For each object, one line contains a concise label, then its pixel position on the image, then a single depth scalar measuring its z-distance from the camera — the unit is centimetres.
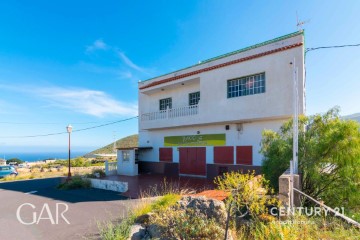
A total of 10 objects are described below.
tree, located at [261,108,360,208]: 731
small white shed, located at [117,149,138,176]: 1911
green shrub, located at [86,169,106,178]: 1750
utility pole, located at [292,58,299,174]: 719
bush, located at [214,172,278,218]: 468
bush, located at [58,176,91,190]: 1454
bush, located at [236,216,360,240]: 412
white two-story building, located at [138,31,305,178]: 1236
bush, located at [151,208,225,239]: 484
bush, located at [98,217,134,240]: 530
